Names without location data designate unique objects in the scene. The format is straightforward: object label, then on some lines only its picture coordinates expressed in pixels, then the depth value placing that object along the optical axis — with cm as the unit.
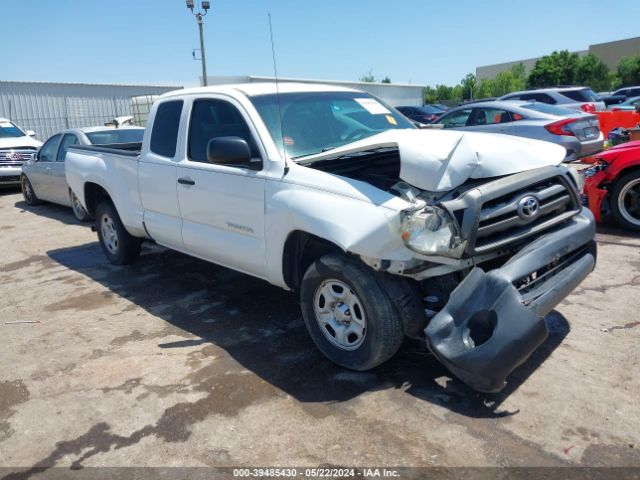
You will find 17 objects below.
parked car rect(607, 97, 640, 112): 1808
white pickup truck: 324
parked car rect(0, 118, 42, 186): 1366
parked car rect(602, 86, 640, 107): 2332
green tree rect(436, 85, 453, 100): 6550
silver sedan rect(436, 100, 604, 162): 1014
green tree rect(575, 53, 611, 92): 5475
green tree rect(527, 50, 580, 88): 5406
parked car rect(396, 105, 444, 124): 2754
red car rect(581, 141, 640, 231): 661
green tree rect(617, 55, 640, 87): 5031
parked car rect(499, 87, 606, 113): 1489
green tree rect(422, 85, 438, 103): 6319
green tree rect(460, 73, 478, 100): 5733
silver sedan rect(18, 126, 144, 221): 968
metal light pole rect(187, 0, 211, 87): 1486
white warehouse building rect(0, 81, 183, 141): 2595
